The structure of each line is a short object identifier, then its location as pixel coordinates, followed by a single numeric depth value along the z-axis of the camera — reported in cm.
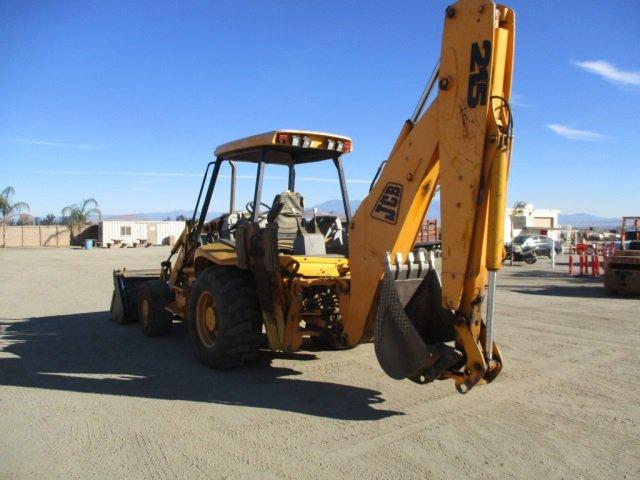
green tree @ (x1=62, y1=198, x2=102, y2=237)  5259
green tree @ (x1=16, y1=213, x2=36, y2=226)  5372
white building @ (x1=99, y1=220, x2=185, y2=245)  5103
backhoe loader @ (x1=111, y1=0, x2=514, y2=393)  423
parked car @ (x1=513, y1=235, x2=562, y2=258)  2823
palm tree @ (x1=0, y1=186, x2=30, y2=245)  4850
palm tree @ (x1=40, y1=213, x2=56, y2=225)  7090
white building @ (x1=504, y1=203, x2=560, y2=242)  4613
